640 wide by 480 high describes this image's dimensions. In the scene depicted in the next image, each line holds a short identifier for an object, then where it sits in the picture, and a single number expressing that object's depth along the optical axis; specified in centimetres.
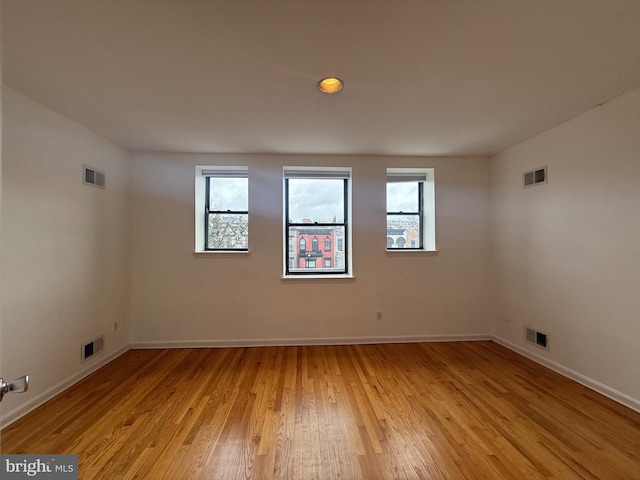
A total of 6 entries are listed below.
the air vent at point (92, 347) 258
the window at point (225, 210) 352
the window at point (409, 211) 363
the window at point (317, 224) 364
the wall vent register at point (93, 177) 262
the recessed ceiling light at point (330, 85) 187
